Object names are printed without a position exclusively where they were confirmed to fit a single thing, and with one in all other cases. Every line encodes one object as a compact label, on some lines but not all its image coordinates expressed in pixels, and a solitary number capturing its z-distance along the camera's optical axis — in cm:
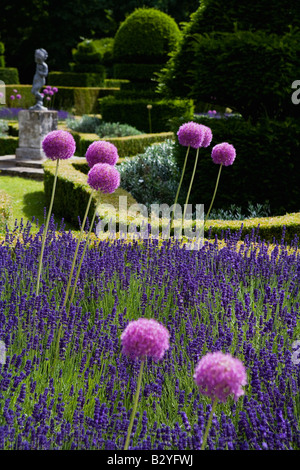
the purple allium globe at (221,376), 174
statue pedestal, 1379
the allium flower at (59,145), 373
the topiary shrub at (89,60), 2767
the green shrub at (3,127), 1679
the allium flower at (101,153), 377
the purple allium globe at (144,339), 192
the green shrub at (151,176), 887
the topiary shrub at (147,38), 1725
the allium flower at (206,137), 581
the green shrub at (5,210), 691
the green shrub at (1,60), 2825
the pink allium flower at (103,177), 343
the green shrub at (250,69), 768
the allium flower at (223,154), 566
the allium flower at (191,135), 541
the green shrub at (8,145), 1527
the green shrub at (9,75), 2652
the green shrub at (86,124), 1758
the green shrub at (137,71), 1709
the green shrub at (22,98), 2363
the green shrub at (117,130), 1558
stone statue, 1427
